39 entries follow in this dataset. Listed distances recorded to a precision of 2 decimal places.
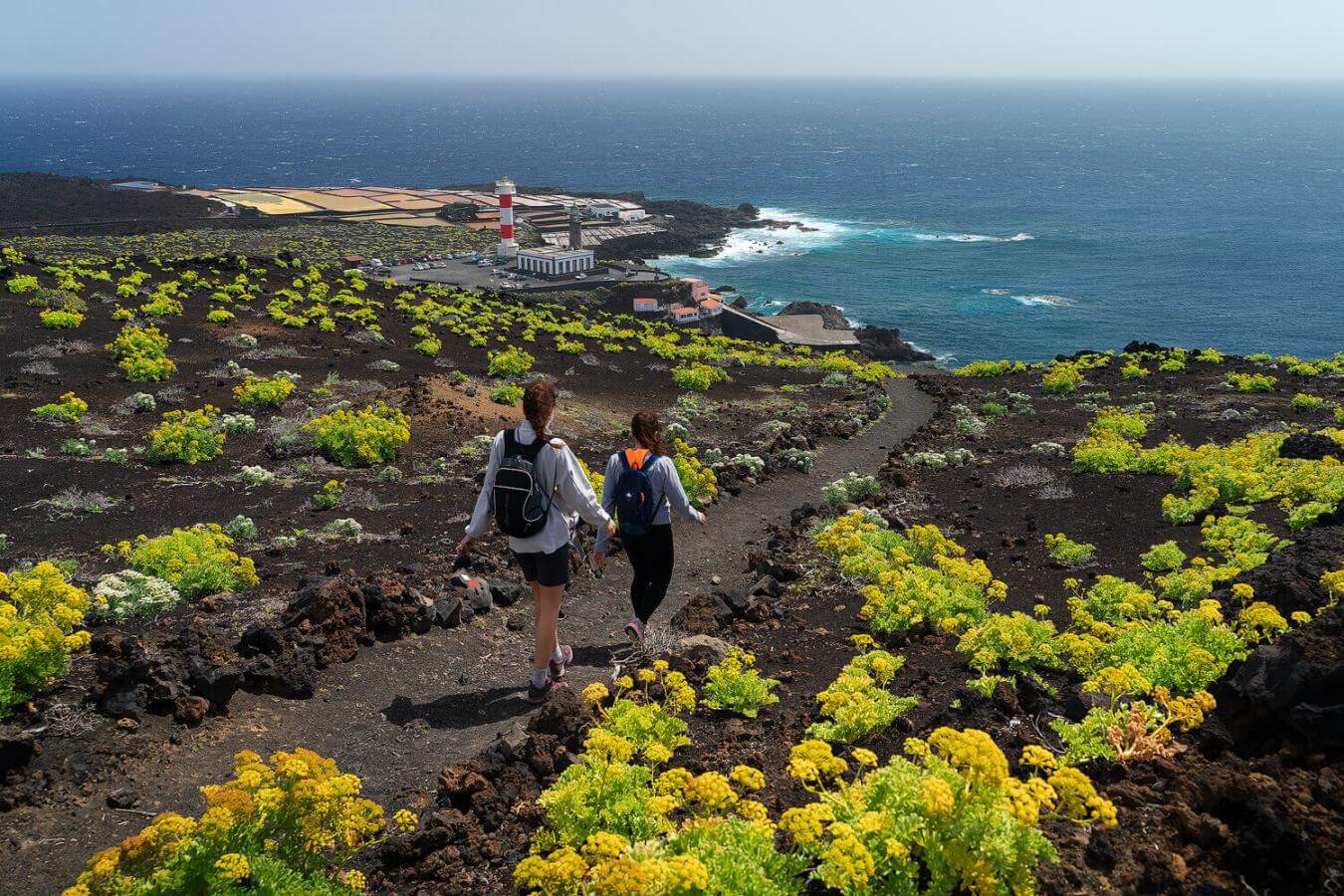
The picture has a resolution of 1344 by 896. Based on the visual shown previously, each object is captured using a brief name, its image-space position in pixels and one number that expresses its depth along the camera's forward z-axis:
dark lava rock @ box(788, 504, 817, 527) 14.36
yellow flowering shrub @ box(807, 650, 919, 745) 6.23
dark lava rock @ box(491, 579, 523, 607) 9.83
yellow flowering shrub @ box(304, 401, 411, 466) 15.61
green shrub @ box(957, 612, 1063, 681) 7.52
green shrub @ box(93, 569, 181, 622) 8.12
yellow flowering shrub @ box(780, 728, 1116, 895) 3.97
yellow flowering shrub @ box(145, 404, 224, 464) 14.80
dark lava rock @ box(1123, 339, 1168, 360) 35.44
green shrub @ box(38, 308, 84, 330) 21.86
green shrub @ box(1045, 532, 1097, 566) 11.84
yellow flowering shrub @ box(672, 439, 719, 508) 14.24
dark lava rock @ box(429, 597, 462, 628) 9.02
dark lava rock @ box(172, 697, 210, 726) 6.52
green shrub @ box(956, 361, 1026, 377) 35.16
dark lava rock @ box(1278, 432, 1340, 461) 15.71
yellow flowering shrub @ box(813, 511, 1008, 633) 9.04
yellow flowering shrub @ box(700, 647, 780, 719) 7.09
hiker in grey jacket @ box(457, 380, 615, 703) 6.89
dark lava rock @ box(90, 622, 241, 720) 6.41
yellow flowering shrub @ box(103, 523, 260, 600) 8.99
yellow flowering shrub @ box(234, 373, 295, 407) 18.23
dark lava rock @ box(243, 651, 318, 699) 7.28
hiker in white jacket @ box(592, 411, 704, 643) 7.97
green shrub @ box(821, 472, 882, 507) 15.39
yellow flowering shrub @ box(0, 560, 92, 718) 5.98
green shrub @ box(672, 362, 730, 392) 28.00
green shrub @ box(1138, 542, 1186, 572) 10.84
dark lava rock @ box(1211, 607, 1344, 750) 5.01
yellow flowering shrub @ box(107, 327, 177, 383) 19.09
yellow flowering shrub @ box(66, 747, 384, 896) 4.01
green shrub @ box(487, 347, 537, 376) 24.66
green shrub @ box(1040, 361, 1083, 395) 29.46
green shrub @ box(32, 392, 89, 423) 16.09
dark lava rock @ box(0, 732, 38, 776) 5.46
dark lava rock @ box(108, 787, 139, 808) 5.52
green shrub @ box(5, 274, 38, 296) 24.77
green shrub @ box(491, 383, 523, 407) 21.48
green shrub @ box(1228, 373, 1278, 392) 26.89
